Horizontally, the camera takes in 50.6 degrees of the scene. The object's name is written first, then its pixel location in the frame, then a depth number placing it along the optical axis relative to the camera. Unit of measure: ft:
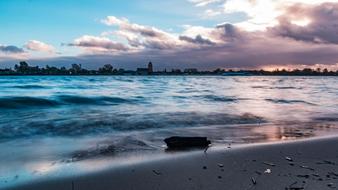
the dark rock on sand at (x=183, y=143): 24.22
